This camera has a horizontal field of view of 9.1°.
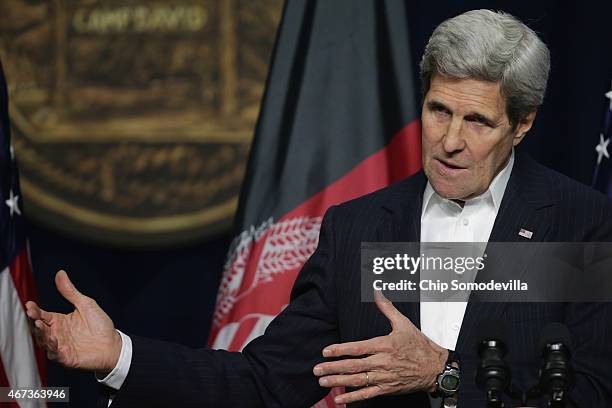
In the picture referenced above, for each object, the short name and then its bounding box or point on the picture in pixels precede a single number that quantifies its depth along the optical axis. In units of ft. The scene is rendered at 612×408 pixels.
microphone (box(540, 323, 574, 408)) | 15.05
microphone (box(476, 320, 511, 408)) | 15.06
